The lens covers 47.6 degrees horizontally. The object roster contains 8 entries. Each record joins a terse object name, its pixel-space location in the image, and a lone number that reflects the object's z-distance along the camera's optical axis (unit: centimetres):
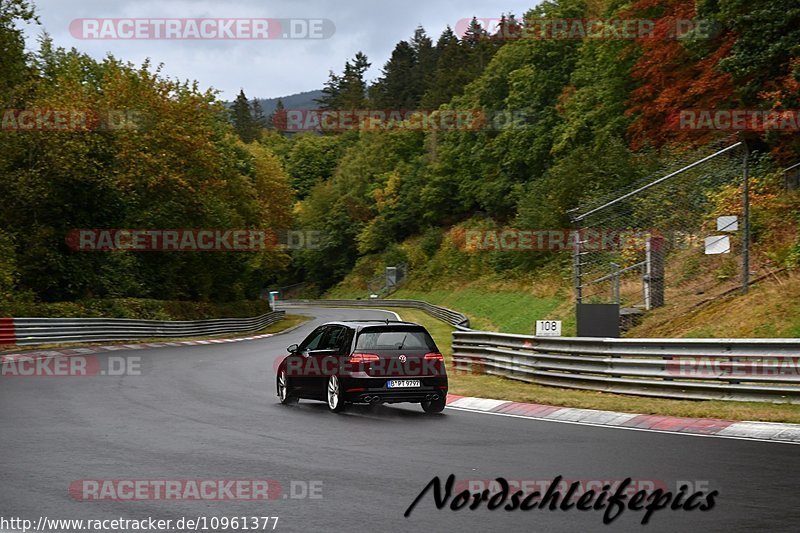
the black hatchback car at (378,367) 1449
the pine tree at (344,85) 16262
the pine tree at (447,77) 11295
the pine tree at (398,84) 14400
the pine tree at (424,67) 13938
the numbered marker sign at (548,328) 1848
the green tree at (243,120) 16288
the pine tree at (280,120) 13182
